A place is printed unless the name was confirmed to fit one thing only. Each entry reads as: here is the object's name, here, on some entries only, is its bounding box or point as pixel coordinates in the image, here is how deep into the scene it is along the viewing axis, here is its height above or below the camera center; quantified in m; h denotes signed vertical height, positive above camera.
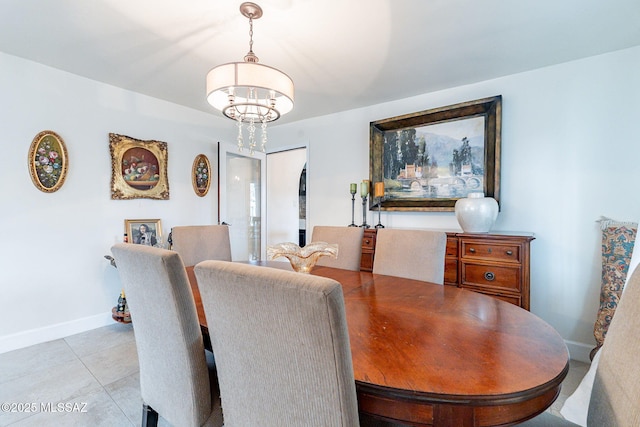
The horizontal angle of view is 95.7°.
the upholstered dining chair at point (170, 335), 0.98 -0.46
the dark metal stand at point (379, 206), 3.10 +0.04
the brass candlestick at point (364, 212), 3.22 -0.03
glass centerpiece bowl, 1.69 -0.26
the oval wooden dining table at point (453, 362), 0.69 -0.42
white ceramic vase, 2.34 -0.02
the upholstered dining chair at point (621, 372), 0.66 -0.41
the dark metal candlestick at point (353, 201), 3.34 +0.10
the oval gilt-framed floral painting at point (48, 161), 2.50 +0.42
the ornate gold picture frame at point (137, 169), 3.00 +0.44
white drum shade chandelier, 1.54 +0.69
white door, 3.77 +0.15
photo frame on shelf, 3.07 -0.24
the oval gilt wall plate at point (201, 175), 3.66 +0.44
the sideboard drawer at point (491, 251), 2.18 -0.32
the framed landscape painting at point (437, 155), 2.62 +0.55
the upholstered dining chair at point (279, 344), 0.60 -0.32
